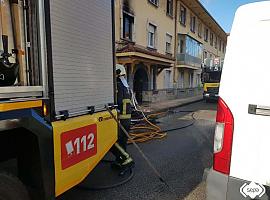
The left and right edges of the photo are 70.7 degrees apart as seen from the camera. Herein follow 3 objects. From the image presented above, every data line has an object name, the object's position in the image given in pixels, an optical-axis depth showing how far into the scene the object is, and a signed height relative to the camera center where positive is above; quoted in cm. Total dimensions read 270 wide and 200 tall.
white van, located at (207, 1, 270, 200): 155 -23
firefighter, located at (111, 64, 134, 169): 332 -60
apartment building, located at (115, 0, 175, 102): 1045 +281
